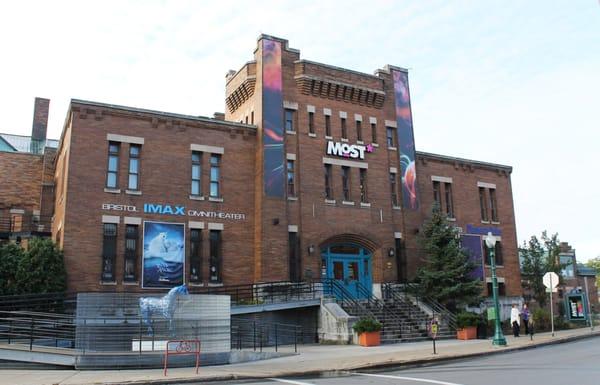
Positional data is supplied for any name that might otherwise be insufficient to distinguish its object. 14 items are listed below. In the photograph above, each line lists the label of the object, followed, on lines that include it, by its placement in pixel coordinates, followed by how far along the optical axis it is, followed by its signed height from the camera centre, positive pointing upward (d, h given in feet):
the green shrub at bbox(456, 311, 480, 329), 89.40 -0.85
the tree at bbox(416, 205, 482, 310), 99.66 +7.64
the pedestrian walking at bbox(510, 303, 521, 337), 91.65 -1.16
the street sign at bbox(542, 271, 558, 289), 90.17 +5.08
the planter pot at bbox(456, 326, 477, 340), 89.45 -2.84
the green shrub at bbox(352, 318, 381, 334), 79.66 -1.37
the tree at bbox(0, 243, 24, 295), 77.77 +6.97
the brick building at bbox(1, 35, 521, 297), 88.43 +22.38
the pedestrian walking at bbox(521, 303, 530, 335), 92.30 -0.42
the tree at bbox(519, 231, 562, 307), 135.74 +11.61
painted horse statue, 60.59 +1.27
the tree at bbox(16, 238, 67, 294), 78.33 +6.92
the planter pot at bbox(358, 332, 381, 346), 79.61 -3.12
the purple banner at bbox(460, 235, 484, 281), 121.39 +14.08
